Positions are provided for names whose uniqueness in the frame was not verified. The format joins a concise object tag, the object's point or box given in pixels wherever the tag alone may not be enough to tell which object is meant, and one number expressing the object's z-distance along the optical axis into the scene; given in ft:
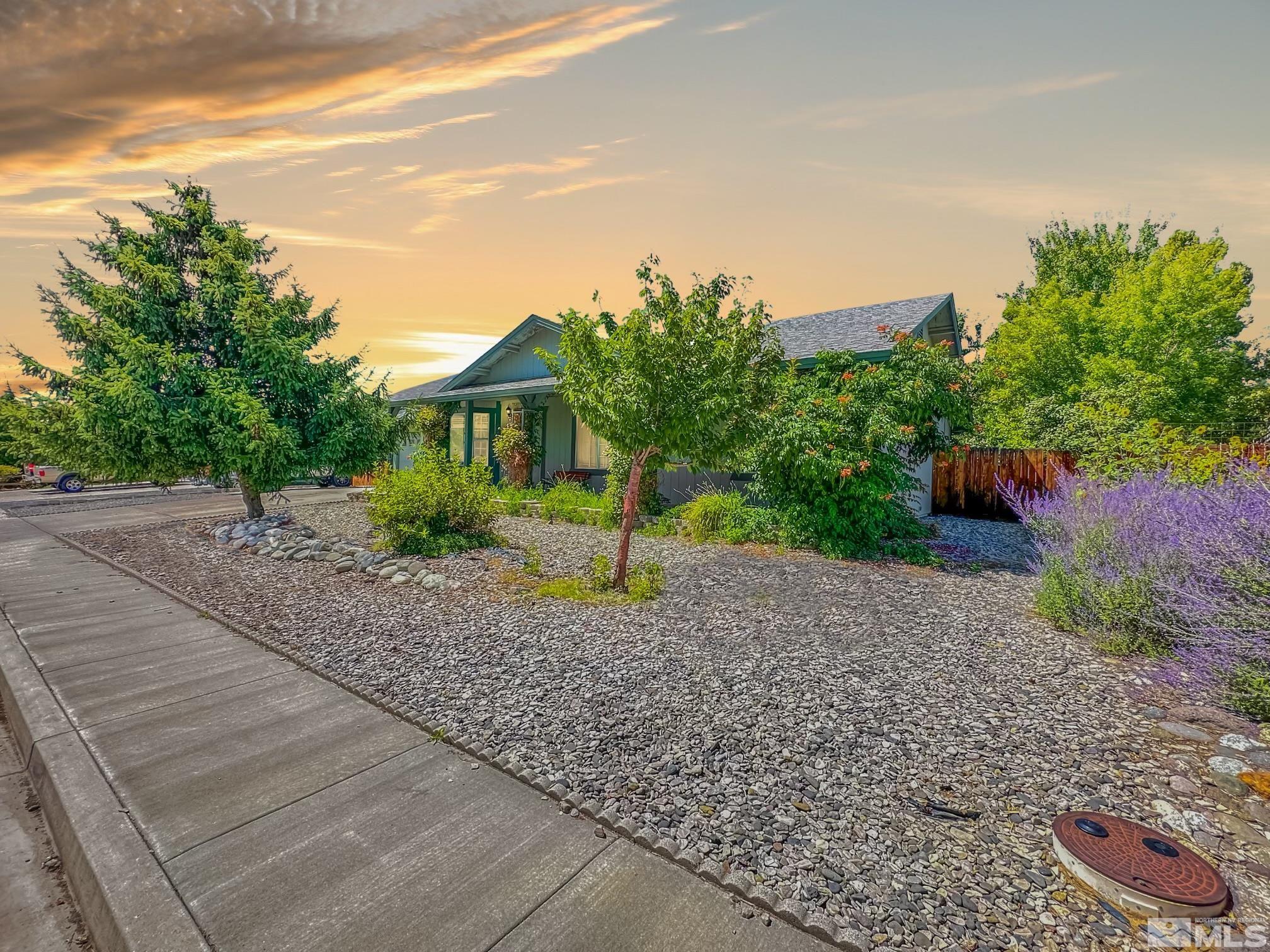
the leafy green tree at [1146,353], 67.92
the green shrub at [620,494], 36.50
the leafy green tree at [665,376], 20.38
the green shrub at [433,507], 28.43
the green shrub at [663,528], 34.32
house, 39.32
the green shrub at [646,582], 21.17
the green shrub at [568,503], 38.78
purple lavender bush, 12.19
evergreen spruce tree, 31.24
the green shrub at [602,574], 22.15
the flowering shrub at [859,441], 28.22
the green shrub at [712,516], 32.53
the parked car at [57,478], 67.10
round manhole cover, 7.20
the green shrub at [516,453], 51.34
